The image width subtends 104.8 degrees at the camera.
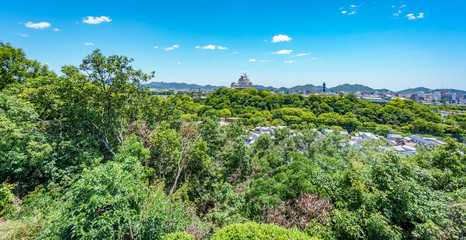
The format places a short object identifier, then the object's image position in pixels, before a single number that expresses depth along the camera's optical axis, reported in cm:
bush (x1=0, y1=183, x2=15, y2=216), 594
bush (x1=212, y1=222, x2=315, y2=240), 427
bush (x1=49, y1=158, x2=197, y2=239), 392
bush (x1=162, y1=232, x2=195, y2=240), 429
